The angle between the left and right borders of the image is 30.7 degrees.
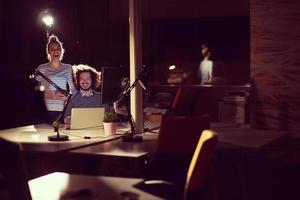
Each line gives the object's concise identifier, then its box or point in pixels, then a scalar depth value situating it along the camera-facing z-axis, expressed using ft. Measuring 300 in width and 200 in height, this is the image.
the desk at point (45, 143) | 14.43
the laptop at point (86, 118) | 16.97
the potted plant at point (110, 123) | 16.17
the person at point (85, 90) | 18.08
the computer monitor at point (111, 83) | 16.21
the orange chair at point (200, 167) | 9.84
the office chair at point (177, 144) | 13.05
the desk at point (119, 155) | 13.29
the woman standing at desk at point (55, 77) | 18.61
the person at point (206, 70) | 41.81
